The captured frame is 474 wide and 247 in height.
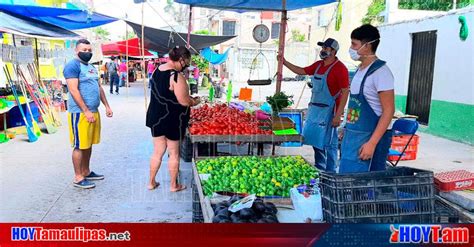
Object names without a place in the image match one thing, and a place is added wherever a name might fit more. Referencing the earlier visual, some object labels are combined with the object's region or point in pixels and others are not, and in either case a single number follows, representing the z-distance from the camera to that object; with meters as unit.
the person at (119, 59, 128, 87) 18.53
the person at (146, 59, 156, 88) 20.84
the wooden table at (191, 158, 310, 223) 2.35
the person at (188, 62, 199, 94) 15.97
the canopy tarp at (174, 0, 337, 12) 6.51
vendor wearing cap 4.22
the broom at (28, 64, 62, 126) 8.93
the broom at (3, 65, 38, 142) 7.49
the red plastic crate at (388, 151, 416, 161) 6.62
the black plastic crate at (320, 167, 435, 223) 1.97
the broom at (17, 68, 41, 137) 7.87
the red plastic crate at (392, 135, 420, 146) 6.22
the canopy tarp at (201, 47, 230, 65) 17.44
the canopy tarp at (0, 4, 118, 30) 6.48
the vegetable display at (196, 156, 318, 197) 3.01
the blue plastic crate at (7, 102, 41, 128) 7.94
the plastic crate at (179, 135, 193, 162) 6.05
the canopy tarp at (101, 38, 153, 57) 18.13
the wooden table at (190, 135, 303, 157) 4.49
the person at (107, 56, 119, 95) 16.95
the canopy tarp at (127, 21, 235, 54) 11.02
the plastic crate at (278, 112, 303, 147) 6.29
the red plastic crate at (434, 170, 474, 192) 2.41
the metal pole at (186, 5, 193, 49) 6.71
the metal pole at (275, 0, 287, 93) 5.92
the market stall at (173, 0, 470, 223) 1.98
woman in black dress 4.15
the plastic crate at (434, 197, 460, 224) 2.15
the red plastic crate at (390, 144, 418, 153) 6.25
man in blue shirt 4.28
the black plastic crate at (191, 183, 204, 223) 3.38
